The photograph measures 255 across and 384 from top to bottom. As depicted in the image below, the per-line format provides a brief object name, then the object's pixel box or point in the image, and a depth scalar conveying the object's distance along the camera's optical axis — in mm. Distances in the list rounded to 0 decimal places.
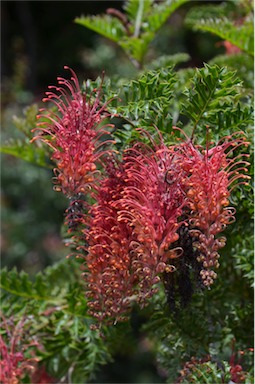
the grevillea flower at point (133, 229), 916
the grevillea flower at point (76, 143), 943
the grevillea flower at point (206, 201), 917
